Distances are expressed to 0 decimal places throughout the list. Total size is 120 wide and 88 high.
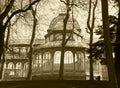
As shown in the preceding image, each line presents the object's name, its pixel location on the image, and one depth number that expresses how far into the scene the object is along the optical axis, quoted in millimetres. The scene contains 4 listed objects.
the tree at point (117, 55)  15712
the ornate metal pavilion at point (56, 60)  33500
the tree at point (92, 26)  22281
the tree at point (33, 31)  25422
